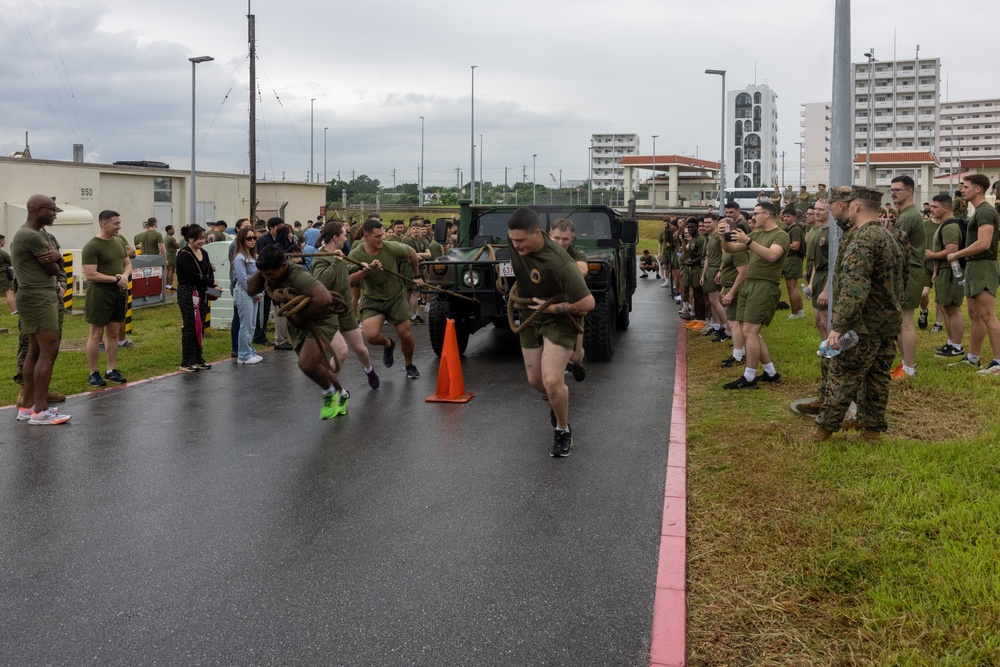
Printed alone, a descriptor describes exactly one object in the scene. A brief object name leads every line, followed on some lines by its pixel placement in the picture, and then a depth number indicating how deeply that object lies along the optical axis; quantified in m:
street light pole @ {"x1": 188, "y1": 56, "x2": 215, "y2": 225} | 26.53
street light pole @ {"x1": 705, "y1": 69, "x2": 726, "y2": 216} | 35.06
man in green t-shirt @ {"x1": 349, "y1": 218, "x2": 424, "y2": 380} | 9.92
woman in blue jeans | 11.84
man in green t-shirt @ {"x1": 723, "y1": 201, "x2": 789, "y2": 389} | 8.76
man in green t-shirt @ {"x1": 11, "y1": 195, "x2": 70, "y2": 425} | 7.78
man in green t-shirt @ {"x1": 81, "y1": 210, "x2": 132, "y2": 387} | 9.94
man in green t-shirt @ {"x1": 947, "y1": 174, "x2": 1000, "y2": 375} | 8.80
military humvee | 11.41
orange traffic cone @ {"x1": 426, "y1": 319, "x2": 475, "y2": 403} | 9.03
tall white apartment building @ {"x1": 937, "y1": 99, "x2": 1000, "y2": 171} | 143.12
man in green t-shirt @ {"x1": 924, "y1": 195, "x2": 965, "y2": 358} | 9.63
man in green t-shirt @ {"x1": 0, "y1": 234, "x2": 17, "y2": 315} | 13.90
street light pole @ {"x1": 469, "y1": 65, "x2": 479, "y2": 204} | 46.83
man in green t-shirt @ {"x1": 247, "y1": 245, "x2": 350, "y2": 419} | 7.89
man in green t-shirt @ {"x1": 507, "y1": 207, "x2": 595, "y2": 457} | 6.56
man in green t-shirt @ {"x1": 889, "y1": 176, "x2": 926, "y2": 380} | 8.49
